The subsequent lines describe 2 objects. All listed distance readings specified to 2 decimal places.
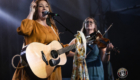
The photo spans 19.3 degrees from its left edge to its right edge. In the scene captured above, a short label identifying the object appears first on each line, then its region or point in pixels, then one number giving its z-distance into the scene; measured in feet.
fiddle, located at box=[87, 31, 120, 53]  17.54
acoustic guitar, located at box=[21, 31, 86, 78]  14.19
